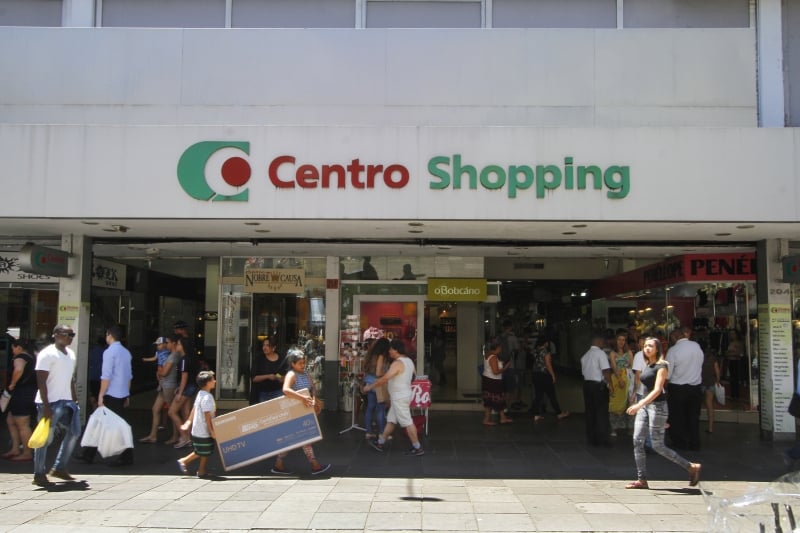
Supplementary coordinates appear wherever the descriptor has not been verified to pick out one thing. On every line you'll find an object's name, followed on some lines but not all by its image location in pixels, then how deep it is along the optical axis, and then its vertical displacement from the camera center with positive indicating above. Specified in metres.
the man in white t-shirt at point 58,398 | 6.63 -0.93
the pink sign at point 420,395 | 9.26 -1.20
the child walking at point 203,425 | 6.91 -1.24
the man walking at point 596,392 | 8.95 -1.11
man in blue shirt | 8.06 -0.80
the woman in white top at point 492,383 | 10.42 -1.17
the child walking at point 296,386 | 7.20 -0.86
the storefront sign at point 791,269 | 9.20 +0.71
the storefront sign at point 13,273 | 11.34 +0.73
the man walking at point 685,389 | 8.91 -1.05
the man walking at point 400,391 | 8.12 -1.01
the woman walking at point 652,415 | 6.52 -1.06
